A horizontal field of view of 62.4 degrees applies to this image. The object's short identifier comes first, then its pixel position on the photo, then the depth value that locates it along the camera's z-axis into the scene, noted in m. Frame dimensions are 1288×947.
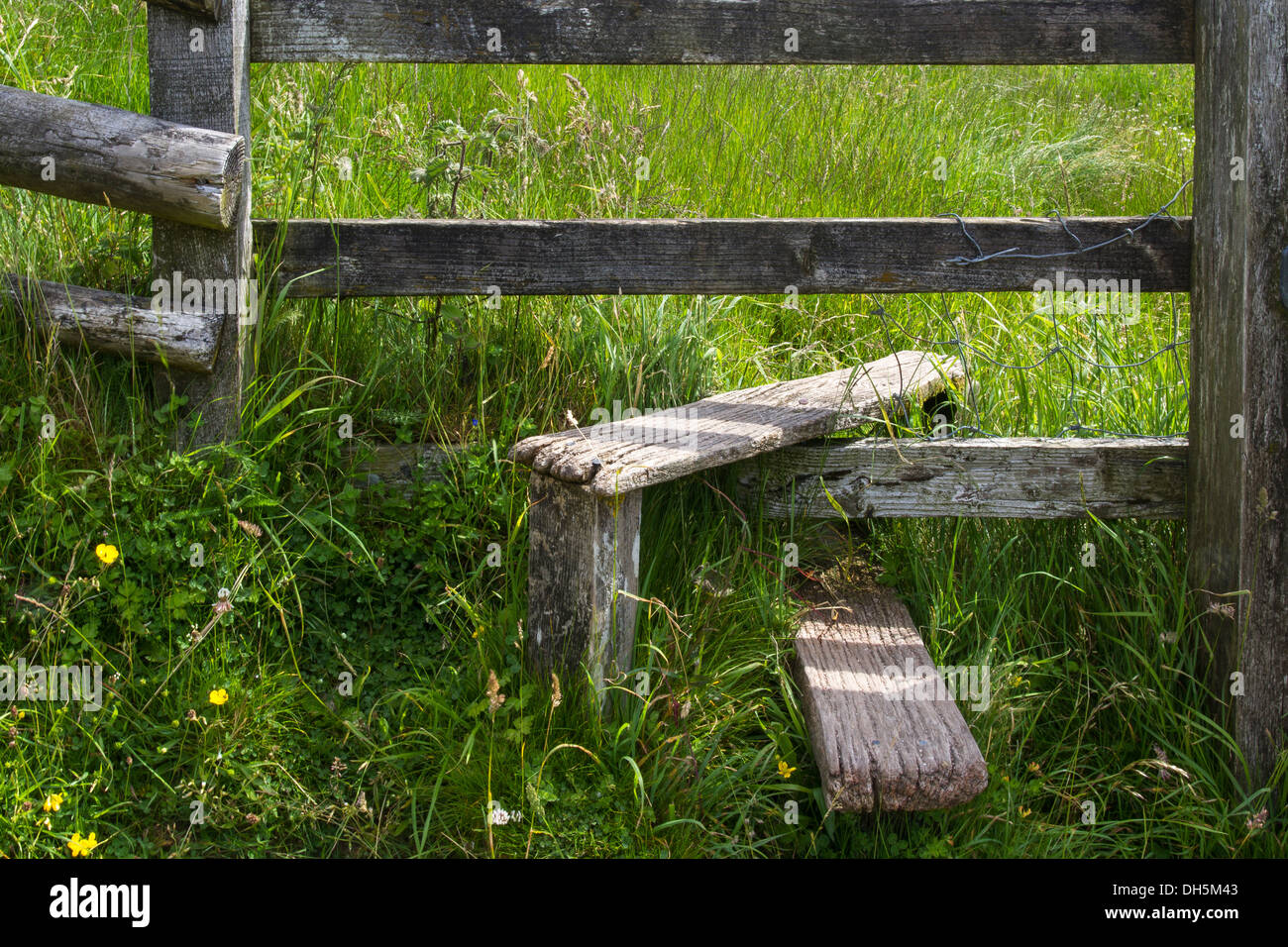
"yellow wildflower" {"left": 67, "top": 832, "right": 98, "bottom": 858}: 2.37
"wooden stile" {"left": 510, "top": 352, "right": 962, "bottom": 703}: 2.53
